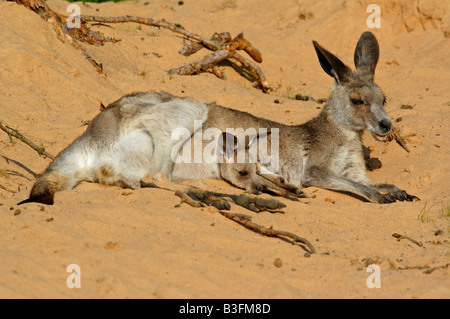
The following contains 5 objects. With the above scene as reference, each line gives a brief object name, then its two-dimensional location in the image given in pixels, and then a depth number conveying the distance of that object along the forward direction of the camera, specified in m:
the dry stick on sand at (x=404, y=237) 8.84
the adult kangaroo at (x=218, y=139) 10.86
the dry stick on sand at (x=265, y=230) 8.31
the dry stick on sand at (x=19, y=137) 11.34
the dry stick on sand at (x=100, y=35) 17.11
